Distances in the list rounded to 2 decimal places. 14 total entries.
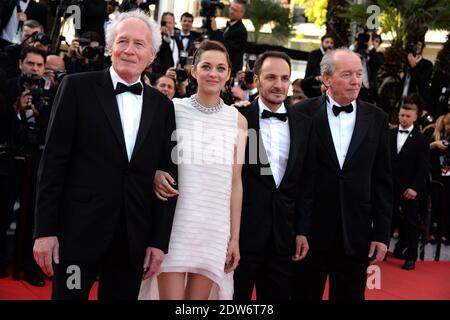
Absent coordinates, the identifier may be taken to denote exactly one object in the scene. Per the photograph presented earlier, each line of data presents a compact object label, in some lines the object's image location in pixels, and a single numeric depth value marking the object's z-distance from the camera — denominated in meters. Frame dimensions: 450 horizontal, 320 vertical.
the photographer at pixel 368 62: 8.22
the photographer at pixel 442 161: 8.02
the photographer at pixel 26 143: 5.12
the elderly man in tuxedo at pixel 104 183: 2.86
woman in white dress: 3.26
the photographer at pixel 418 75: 10.14
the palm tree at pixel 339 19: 12.60
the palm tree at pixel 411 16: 12.85
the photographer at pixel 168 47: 8.19
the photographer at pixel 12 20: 7.88
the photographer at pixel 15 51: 6.39
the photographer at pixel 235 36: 8.99
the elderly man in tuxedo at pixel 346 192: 3.82
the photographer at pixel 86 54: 6.29
